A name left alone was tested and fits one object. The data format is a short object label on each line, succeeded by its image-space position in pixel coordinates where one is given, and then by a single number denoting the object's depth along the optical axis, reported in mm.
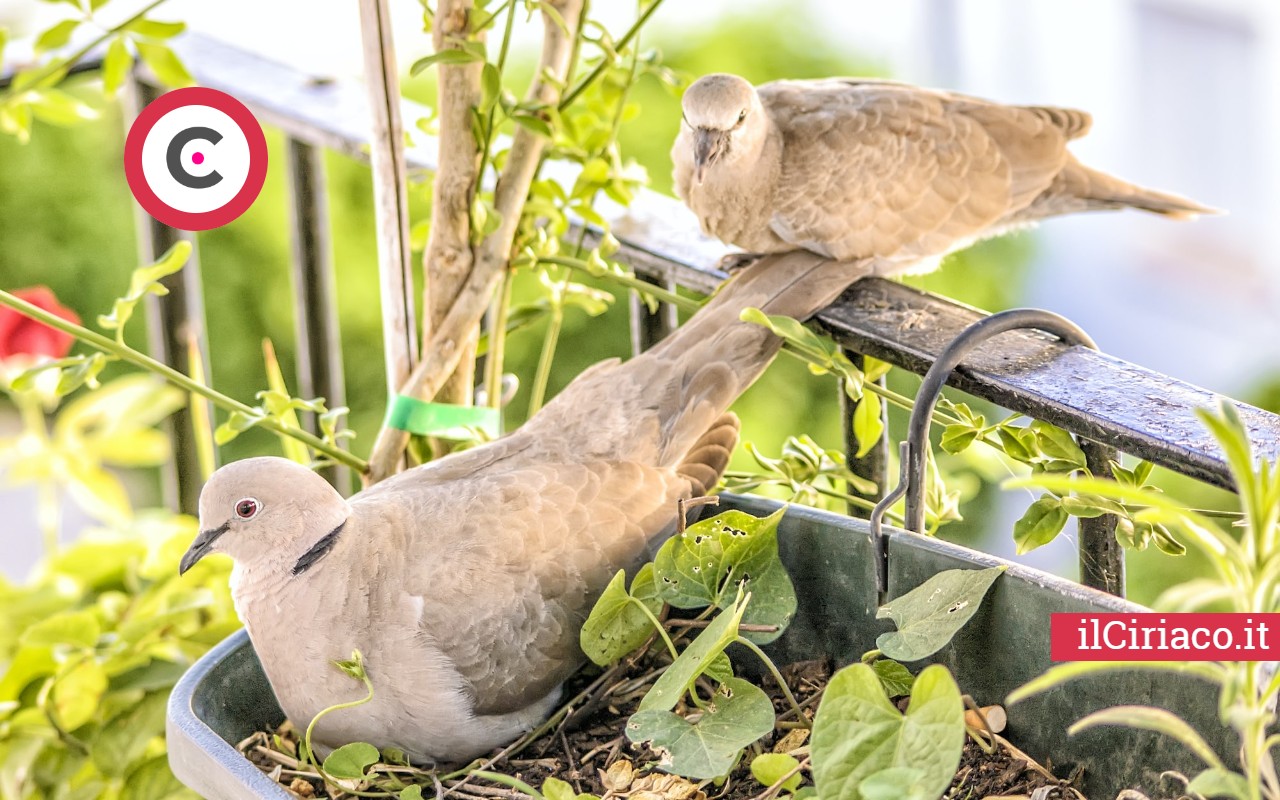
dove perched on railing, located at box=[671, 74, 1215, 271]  3940
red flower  4057
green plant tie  3910
